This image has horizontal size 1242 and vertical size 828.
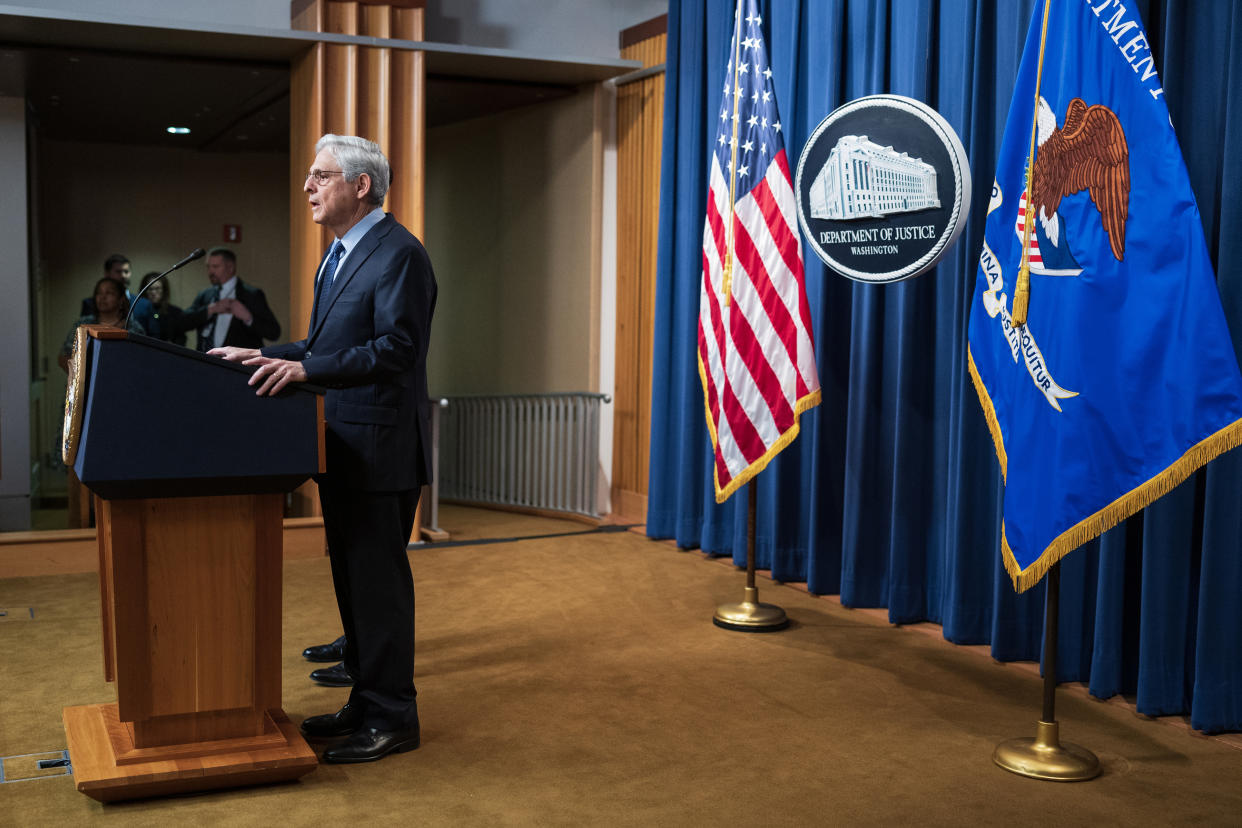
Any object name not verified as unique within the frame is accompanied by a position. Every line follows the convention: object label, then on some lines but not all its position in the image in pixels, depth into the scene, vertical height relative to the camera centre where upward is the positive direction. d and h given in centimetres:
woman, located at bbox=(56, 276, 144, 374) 684 +12
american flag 432 +18
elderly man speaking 283 -22
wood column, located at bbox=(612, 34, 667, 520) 654 +38
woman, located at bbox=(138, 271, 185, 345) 740 +1
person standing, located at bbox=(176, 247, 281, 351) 689 +8
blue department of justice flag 268 +9
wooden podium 249 -52
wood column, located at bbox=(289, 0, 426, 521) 572 +114
